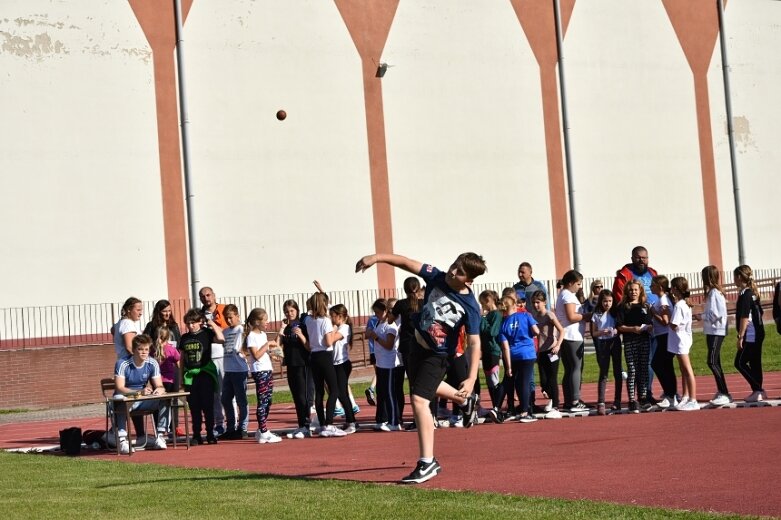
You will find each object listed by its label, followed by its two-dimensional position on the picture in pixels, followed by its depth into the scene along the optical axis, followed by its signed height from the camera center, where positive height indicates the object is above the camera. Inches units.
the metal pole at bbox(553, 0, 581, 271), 1398.4 +204.9
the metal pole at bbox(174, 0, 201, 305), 1197.7 +170.4
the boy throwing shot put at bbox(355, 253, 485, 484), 409.4 -5.1
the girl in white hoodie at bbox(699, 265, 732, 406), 637.3 -18.2
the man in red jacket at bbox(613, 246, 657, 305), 665.0 +12.8
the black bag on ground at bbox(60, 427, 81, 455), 598.2 -49.5
